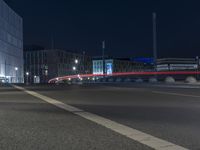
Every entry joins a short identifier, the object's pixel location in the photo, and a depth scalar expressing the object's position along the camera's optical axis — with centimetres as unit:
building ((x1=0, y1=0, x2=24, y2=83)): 5059
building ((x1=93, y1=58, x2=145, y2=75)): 10145
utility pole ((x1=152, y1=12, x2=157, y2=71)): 2439
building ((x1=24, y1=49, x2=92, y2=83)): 8473
